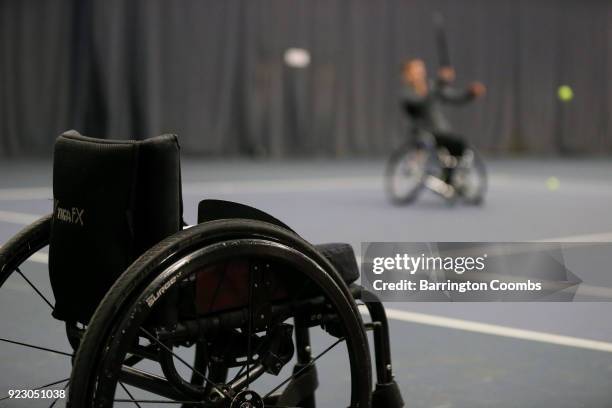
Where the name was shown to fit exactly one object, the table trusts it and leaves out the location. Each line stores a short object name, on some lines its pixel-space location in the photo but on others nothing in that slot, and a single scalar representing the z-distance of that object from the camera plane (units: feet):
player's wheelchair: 49.42
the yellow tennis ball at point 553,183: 63.69
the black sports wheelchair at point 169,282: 10.49
